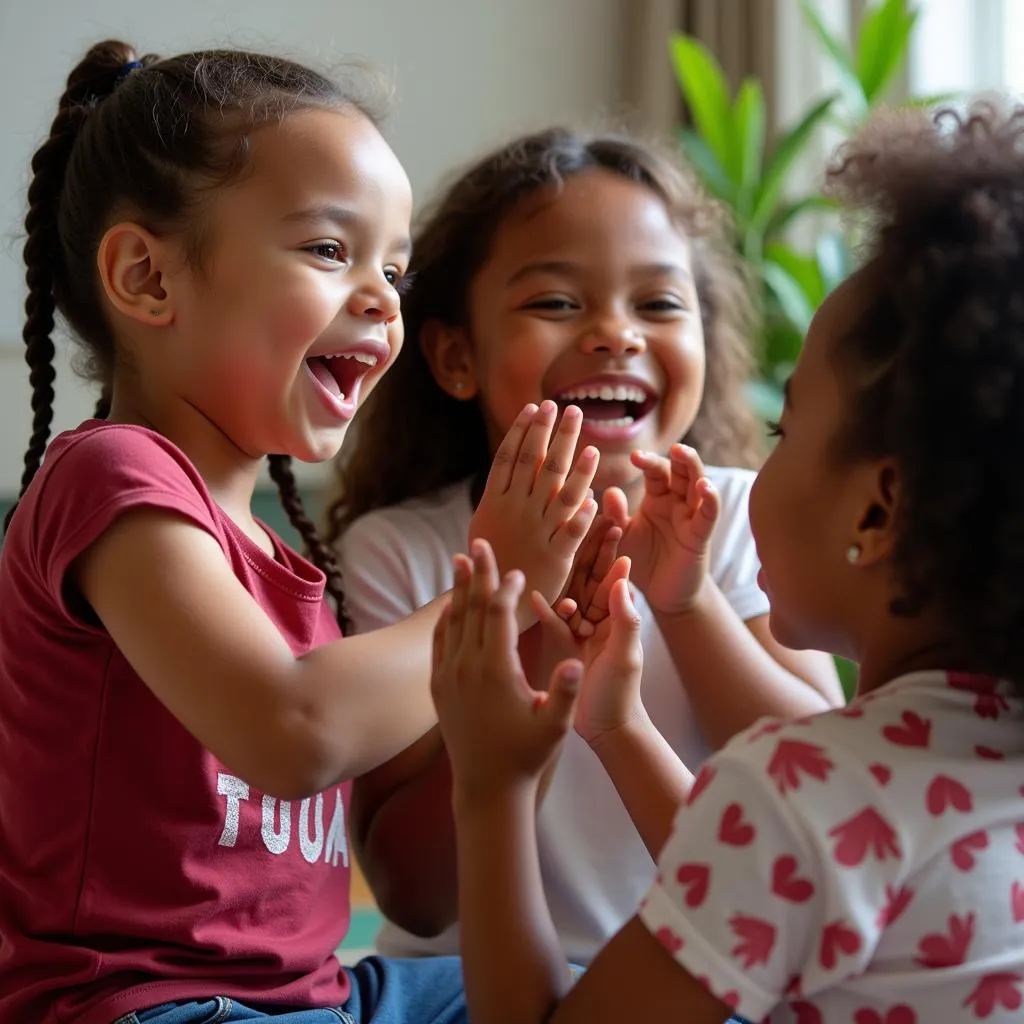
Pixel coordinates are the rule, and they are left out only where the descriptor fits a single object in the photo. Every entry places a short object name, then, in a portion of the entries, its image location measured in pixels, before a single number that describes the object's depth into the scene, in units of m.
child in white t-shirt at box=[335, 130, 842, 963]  1.30
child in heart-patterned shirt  0.74
